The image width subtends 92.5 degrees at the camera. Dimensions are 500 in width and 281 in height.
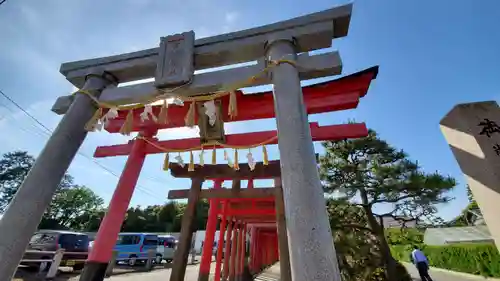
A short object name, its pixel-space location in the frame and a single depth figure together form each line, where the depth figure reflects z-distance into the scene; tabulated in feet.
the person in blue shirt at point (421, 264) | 33.99
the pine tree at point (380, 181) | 28.09
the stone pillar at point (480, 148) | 6.80
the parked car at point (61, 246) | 29.07
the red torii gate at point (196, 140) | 11.69
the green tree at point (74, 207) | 125.70
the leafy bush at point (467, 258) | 45.73
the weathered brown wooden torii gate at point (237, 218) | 15.13
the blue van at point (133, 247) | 48.90
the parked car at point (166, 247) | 58.39
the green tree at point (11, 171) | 130.00
